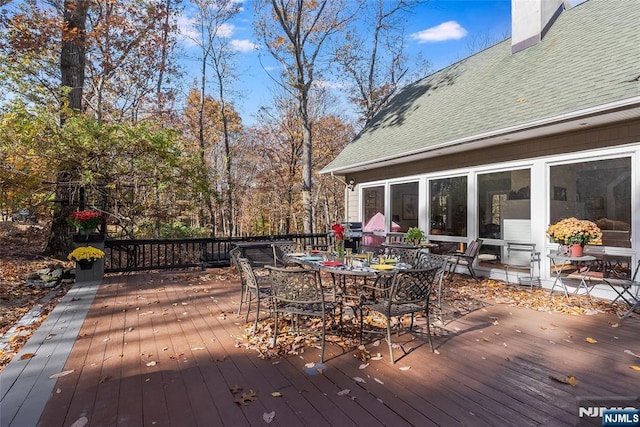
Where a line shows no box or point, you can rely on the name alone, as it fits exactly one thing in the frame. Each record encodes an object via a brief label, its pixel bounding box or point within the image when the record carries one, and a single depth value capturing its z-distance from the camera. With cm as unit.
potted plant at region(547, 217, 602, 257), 491
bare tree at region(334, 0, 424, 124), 1555
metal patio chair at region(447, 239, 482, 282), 666
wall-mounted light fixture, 1089
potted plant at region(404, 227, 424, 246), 680
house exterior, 512
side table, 489
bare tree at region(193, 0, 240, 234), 1634
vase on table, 424
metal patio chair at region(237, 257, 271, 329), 398
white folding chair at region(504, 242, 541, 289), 610
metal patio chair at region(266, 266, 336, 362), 336
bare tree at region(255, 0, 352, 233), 1239
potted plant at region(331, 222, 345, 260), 425
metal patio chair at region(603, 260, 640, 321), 422
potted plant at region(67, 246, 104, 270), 670
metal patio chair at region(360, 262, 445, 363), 322
